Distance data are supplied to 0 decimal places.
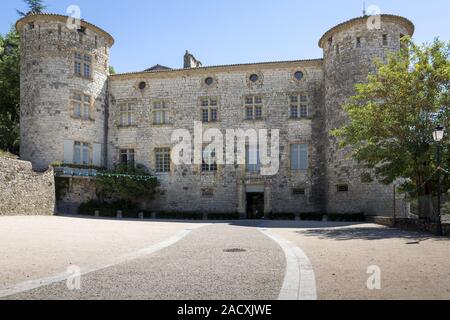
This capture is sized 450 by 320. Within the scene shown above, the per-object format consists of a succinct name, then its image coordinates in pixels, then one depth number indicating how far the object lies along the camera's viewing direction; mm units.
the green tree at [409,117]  16078
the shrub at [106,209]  26516
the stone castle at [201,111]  25422
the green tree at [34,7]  39250
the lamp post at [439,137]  13005
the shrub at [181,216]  26188
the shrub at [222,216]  26109
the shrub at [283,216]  25797
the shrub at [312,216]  24656
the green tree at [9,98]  31938
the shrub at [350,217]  23047
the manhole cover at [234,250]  9602
